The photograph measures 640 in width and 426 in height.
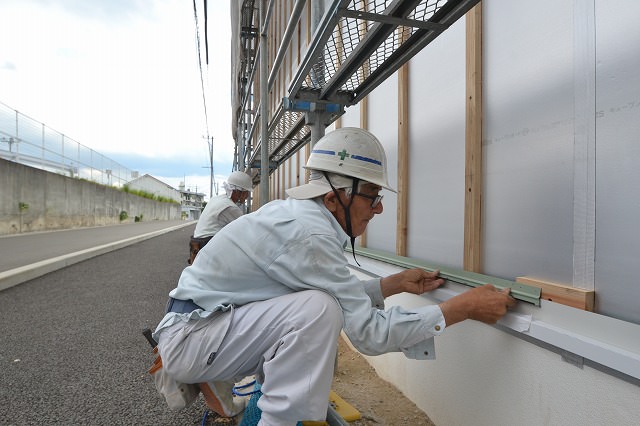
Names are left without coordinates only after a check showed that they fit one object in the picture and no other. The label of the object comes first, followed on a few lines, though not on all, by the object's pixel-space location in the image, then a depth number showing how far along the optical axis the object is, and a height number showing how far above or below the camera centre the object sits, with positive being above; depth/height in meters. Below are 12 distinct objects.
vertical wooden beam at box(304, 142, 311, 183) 5.38 +0.85
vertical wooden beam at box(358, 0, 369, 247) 3.59 +0.90
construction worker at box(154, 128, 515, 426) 1.56 -0.42
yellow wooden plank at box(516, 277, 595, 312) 1.38 -0.32
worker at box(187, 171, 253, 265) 5.00 -0.05
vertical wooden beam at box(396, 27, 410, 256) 2.75 +0.37
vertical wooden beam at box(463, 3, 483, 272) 1.95 +0.33
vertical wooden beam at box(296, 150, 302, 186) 6.39 +0.74
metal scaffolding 1.55 +0.82
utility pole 34.44 +4.68
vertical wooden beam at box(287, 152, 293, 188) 7.25 +0.77
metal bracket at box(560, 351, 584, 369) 1.37 -0.55
